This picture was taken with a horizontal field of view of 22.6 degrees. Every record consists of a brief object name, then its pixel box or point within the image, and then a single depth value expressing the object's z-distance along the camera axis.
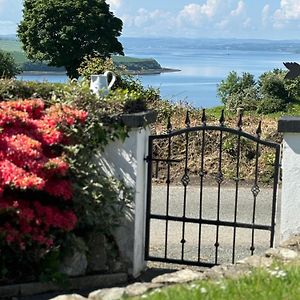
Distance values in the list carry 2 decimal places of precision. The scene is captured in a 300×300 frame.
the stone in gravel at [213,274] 5.12
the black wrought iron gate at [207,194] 7.05
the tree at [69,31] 36.31
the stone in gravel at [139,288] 4.83
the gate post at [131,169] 6.64
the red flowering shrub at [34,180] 5.66
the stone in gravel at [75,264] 6.24
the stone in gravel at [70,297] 4.76
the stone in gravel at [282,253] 5.65
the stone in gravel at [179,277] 5.14
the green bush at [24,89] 6.93
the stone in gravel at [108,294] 4.75
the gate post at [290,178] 6.51
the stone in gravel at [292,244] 6.07
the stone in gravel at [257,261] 5.37
